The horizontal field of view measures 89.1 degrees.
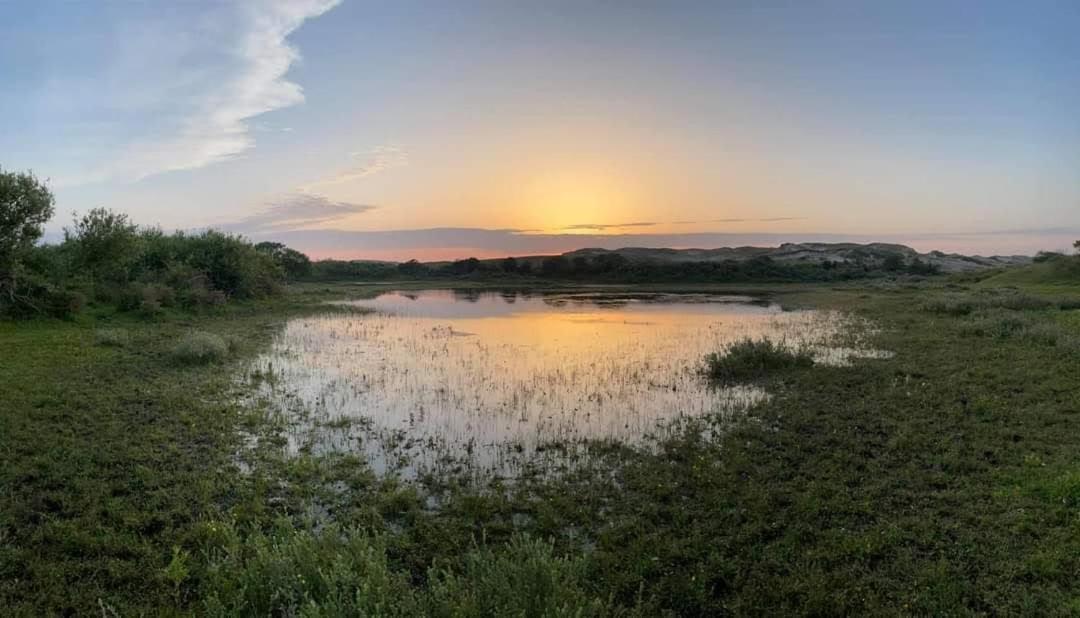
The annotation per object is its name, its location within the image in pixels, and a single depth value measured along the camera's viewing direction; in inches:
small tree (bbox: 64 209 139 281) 1225.4
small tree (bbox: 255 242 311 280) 3358.3
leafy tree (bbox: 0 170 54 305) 995.3
